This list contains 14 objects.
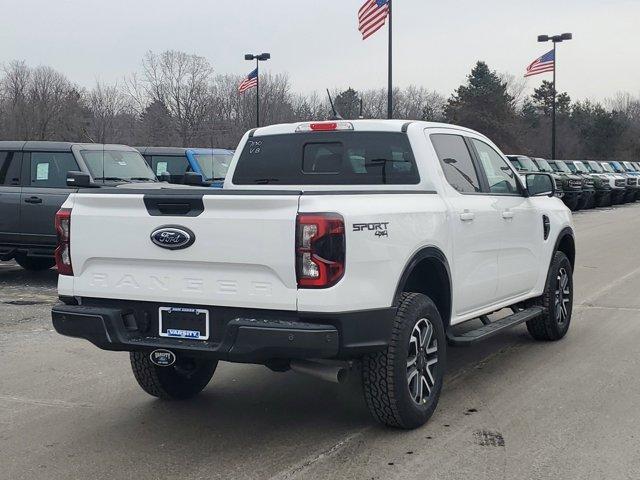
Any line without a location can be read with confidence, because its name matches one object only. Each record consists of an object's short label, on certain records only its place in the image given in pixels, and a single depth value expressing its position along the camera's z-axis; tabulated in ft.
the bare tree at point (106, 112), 117.56
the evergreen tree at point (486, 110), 224.12
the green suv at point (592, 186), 96.07
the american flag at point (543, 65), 107.34
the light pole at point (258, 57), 117.70
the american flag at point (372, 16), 71.31
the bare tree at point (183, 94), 160.39
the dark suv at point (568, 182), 89.10
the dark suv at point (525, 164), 85.30
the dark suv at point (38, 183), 35.63
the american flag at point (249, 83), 107.24
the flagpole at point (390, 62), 74.69
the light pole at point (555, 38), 115.96
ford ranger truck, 13.64
